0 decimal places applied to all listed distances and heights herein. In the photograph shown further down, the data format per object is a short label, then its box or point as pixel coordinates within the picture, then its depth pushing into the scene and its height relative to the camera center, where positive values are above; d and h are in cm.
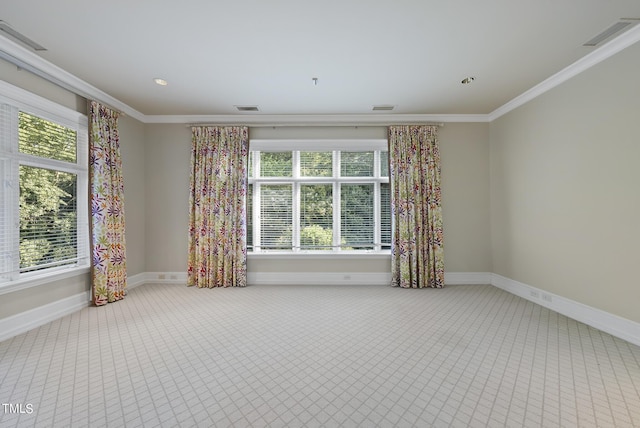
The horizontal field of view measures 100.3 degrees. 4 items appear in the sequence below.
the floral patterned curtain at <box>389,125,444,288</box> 441 +13
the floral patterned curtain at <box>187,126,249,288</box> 445 +16
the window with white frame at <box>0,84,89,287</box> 272 +38
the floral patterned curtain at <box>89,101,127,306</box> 355 +15
